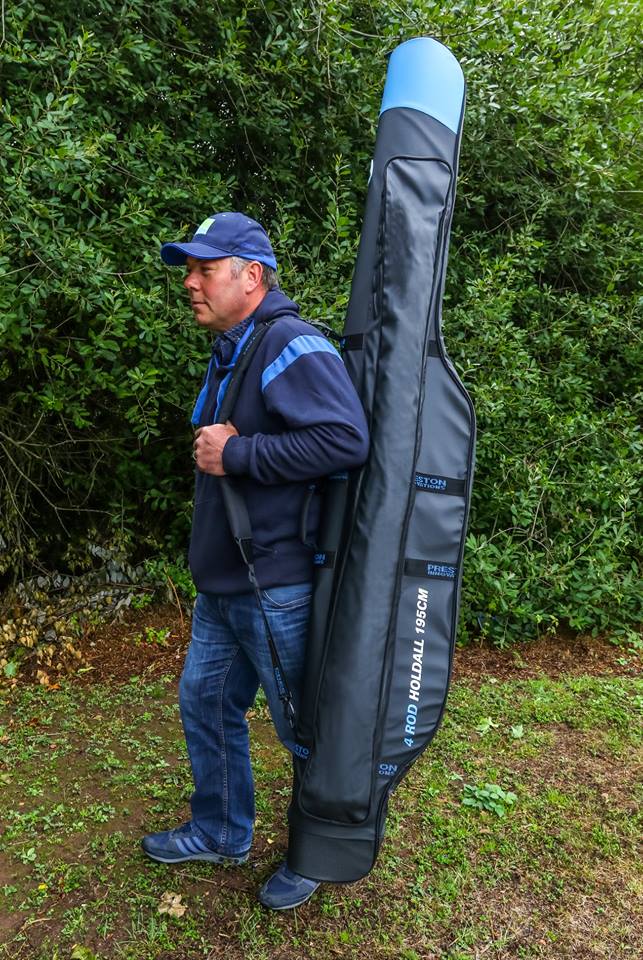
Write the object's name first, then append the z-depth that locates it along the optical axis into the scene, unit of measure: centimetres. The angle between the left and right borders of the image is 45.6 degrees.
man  216
